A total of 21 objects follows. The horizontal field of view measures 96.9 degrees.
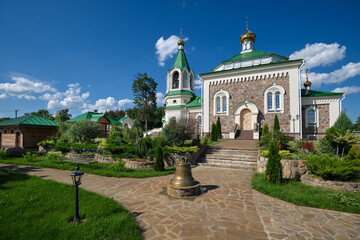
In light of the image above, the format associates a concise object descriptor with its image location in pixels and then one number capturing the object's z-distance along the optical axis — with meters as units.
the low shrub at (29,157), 10.44
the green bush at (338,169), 5.68
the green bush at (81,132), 15.76
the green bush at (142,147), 10.60
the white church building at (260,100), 17.02
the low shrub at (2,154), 11.29
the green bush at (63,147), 13.07
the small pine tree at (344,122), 13.36
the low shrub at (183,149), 10.08
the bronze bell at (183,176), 5.23
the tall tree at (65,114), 47.11
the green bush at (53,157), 10.30
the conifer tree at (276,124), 16.71
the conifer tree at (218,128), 18.12
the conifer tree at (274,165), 6.08
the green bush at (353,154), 7.13
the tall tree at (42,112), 54.75
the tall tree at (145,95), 32.78
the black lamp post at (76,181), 3.39
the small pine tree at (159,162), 8.35
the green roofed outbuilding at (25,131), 16.55
